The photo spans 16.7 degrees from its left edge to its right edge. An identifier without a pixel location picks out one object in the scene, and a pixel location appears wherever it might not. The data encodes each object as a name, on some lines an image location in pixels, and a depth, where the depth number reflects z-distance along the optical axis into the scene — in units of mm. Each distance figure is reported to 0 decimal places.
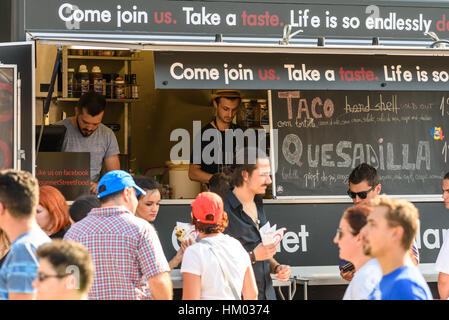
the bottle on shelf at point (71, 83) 17240
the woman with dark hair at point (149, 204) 12301
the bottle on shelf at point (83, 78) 17281
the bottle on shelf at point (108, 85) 18056
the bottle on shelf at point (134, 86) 18301
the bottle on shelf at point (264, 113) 16669
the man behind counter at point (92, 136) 15160
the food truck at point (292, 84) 13141
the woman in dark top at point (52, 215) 10639
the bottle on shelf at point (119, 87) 18056
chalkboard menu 15786
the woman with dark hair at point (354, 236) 8661
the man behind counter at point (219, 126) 15677
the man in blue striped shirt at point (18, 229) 7437
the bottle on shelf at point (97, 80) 17376
